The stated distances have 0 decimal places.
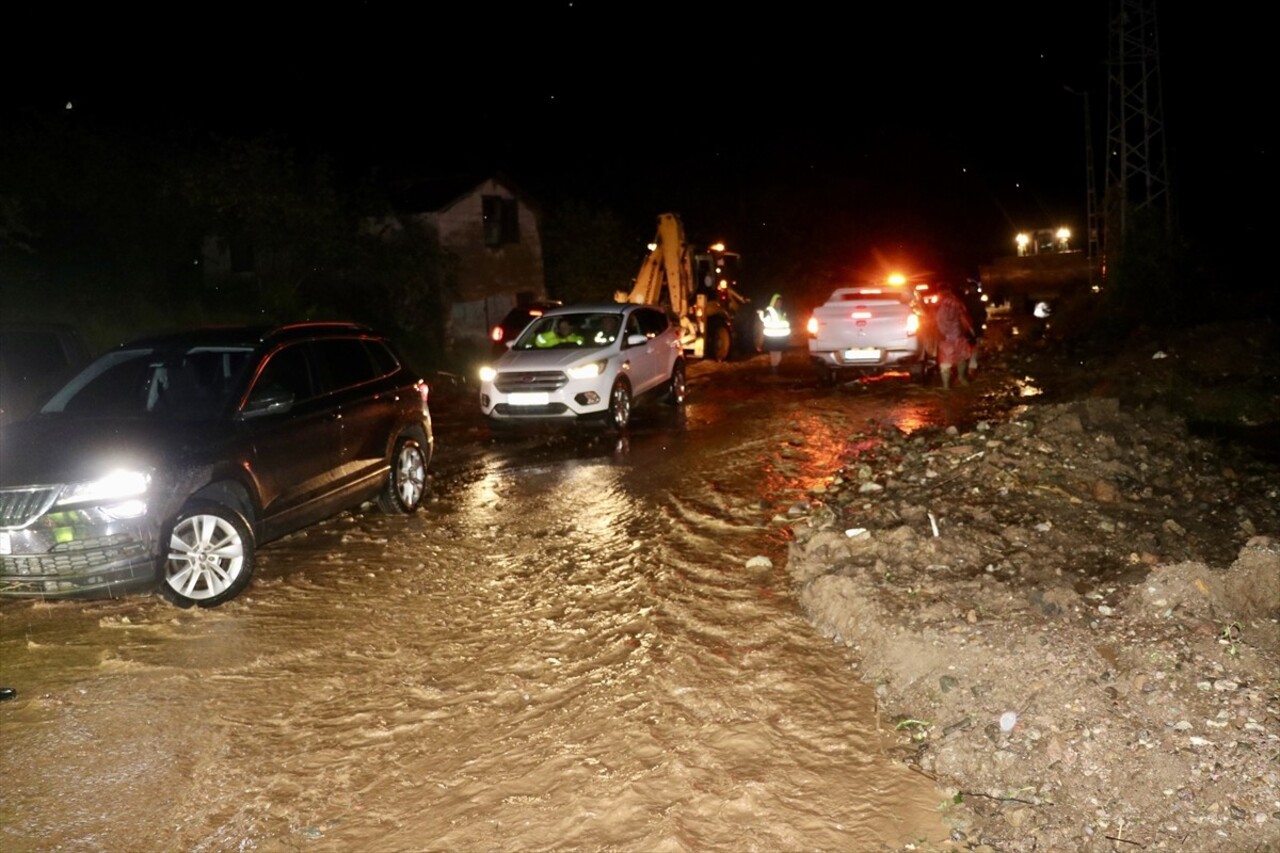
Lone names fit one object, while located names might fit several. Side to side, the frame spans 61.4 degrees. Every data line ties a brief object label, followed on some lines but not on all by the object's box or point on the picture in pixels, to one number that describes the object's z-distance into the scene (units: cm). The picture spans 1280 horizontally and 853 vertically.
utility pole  3869
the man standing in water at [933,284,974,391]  1761
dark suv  684
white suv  1406
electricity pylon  3081
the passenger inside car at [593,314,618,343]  1520
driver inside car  1537
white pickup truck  1795
